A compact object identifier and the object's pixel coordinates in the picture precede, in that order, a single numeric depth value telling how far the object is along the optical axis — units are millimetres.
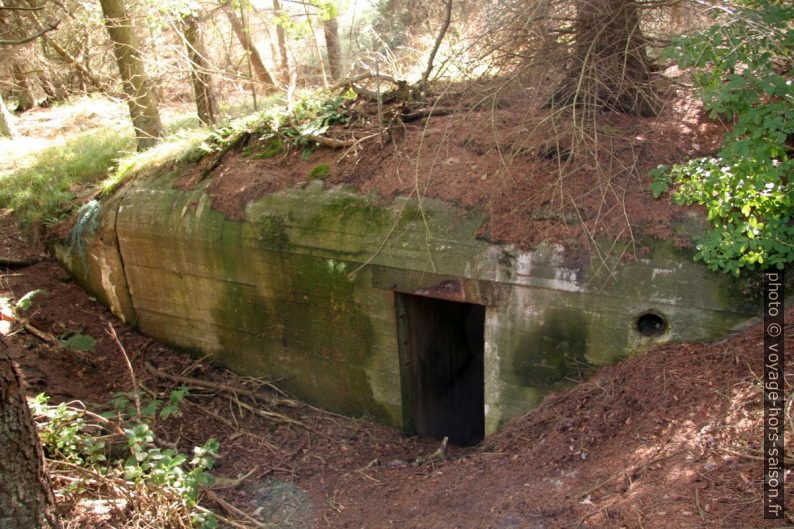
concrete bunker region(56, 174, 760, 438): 5199
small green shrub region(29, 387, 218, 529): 4254
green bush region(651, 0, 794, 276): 4207
